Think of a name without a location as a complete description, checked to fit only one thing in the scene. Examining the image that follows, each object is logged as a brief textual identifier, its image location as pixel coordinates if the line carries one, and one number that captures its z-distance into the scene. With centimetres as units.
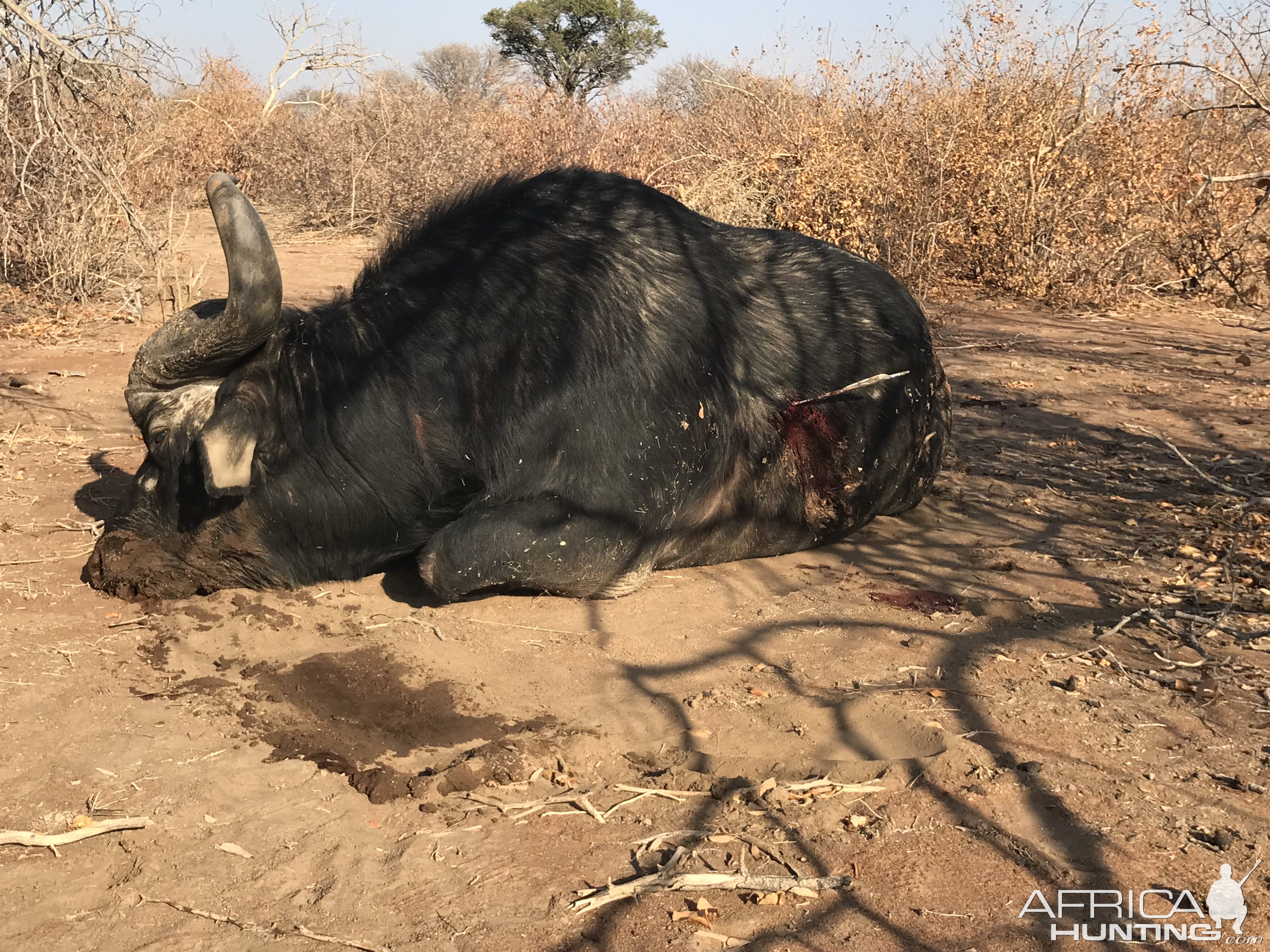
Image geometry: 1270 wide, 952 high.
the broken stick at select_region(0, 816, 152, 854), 312
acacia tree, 3500
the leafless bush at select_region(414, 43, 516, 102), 3816
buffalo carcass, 479
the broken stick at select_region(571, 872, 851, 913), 295
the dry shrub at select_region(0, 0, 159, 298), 700
